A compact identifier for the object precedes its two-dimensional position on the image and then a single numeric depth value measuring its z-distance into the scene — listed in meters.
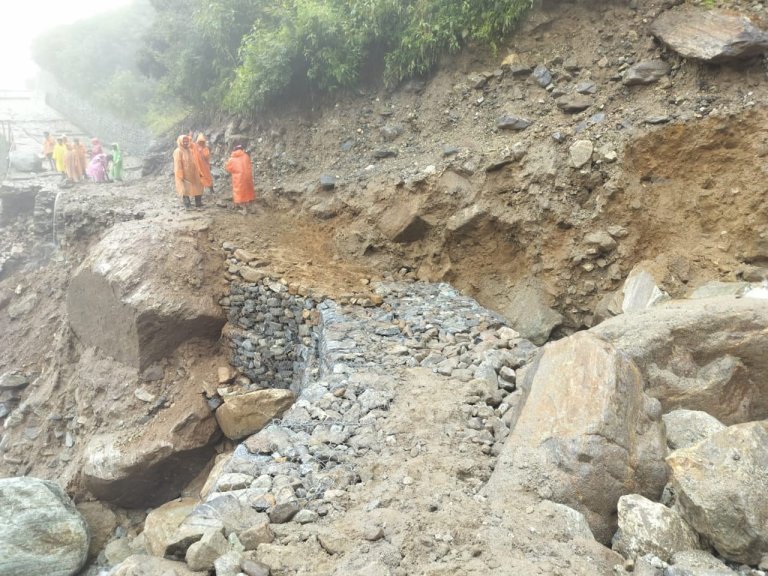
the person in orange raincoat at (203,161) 9.75
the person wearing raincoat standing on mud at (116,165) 14.32
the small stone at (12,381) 9.32
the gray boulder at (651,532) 2.73
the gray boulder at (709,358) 3.89
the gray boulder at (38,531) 5.46
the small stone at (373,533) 3.04
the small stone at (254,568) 2.82
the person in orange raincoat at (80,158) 14.57
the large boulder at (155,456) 7.08
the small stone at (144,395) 7.57
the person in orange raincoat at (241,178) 9.42
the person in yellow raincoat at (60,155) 15.57
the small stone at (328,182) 9.20
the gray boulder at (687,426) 3.50
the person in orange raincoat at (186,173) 9.45
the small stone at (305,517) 3.39
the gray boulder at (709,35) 6.43
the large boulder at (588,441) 3.25
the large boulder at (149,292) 7.61
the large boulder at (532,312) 7.22
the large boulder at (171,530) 3.14
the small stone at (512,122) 7.99
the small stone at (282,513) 3.40
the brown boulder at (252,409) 6.85
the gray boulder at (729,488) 2.65
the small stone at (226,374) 7.76
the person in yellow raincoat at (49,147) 17.33
